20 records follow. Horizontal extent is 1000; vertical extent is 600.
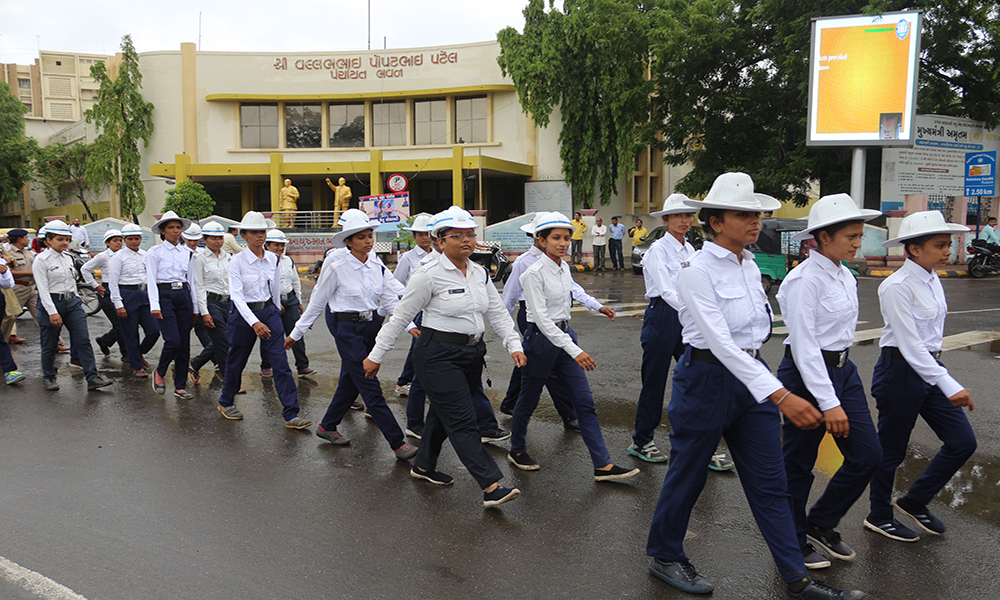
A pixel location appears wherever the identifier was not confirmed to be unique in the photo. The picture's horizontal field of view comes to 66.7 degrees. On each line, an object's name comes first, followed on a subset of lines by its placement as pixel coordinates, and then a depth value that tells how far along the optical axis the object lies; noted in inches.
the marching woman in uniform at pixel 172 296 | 322.3
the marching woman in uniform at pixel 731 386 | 133.2
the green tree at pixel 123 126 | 1306.6
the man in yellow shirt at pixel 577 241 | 965.2
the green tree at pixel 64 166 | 1612.9
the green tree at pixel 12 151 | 1632.6
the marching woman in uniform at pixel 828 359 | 143.9
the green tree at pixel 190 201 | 1107.9
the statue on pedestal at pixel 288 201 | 1176.8
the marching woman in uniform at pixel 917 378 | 158.6
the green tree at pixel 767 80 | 902.4
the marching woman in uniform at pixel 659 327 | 218.1
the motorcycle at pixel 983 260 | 786.8
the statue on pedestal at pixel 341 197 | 1126.4
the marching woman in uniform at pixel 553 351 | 202.1
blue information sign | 924.6
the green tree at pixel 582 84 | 1122.7
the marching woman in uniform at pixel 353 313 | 227.8
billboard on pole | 776.3
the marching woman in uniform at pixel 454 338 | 186.9
